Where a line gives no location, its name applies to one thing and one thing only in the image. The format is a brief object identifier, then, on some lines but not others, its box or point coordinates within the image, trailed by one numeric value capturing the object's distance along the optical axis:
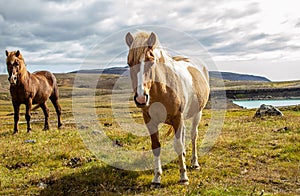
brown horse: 15.79
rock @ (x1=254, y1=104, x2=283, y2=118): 25.08
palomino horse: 6.98
